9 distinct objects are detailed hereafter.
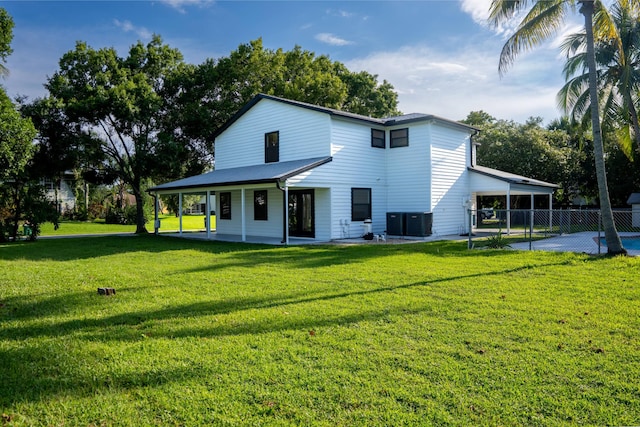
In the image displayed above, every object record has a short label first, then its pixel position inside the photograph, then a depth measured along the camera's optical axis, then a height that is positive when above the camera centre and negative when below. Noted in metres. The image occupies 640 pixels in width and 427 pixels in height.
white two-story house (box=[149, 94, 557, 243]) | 16.56 +1.53
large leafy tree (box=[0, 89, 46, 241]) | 15.95 +1.87
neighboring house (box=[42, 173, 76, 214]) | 38.31 +2.08
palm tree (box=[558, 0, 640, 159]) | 17.00 +5.78
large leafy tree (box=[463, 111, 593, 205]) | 29.36 +3.90
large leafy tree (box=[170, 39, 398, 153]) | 23.28 +8.14
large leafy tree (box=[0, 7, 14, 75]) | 16.94 +7.46
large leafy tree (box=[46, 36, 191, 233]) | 19.94 +5.40
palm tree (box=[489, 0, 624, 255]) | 11.34 +5.13
